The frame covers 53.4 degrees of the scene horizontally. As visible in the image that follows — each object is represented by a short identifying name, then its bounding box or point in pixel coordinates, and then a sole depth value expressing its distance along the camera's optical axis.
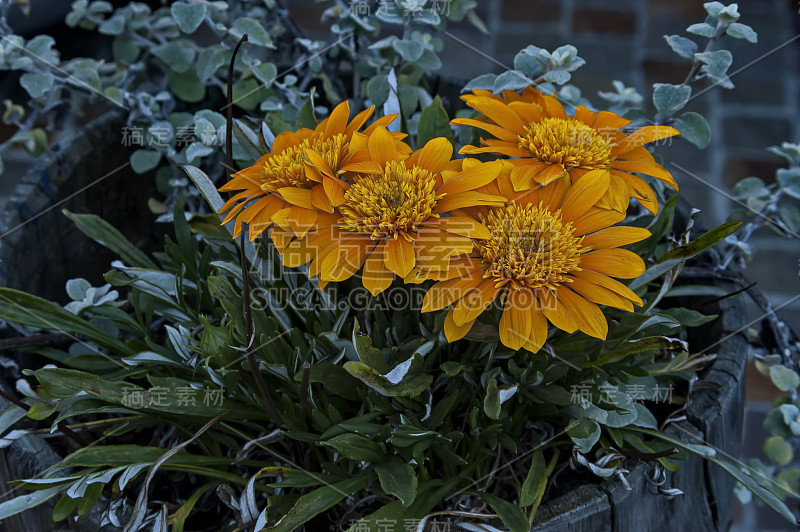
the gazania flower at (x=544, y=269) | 0.55
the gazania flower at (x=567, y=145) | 0.63
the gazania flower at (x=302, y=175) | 0.57
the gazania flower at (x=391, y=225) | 0.55
